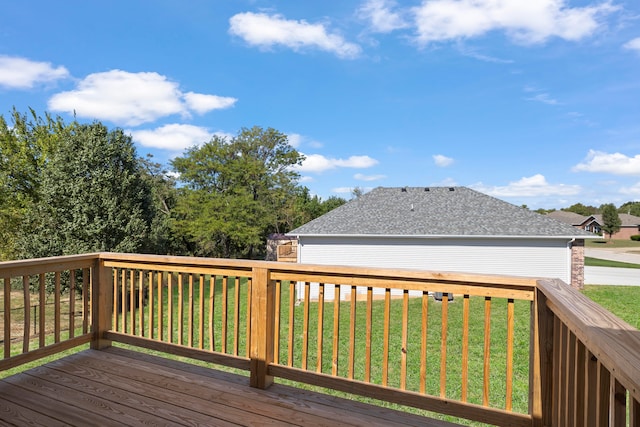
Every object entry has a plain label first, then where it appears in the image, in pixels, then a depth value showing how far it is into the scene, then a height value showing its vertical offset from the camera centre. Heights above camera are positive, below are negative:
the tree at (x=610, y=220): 41.81 -0.68
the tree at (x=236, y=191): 19.48 +1.43
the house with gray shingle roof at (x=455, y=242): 12.62 -1.04
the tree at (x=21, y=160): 13.89 +2.29
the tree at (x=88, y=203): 11.18 +0.35
